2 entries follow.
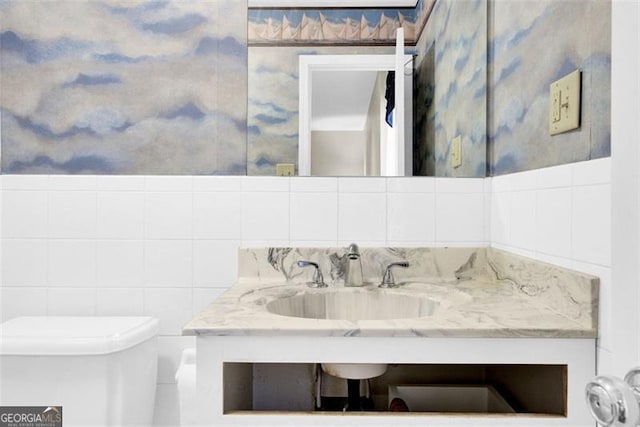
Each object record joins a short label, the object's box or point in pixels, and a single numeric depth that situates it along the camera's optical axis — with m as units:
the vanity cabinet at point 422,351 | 0.90
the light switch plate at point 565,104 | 0.97
